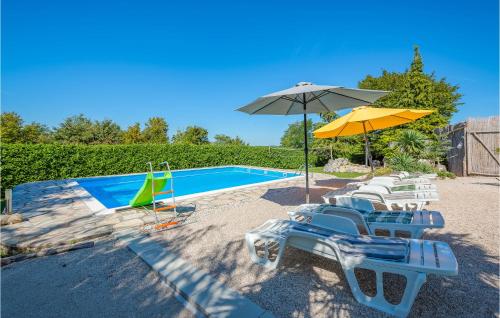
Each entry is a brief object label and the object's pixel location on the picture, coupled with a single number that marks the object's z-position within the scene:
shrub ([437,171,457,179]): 10.26
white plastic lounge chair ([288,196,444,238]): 3.30
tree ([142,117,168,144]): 31.54
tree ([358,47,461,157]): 15.61
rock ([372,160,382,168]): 18.05
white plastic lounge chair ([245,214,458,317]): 2.12
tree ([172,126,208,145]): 29.46
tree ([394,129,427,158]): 11.27
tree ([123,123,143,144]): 30.17
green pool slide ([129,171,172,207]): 5.55
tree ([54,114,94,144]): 29.61
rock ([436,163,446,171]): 11.62
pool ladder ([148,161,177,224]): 5.28
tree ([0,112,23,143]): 22.38
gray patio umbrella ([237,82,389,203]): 4.51
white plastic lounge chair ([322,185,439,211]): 4.53
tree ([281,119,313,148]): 43.58
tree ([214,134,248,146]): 36.38
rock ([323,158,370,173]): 15.46
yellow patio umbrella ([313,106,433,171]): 5.64
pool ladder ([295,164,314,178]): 13.12
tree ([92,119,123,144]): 30.83
